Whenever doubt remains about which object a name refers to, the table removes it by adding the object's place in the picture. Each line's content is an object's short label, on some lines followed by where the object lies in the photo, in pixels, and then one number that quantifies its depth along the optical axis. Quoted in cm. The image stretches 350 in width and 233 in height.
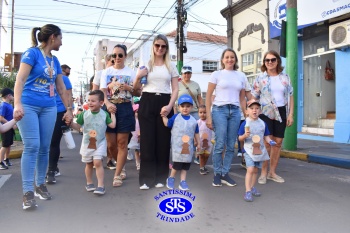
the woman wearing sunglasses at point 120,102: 436
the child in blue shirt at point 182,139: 411
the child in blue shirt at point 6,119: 607
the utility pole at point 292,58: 779
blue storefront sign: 959
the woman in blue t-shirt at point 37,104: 333
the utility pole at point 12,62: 1881
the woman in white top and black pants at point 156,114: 420
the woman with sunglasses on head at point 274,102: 476
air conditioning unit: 938
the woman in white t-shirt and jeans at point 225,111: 442
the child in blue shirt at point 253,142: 388
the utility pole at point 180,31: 1642
